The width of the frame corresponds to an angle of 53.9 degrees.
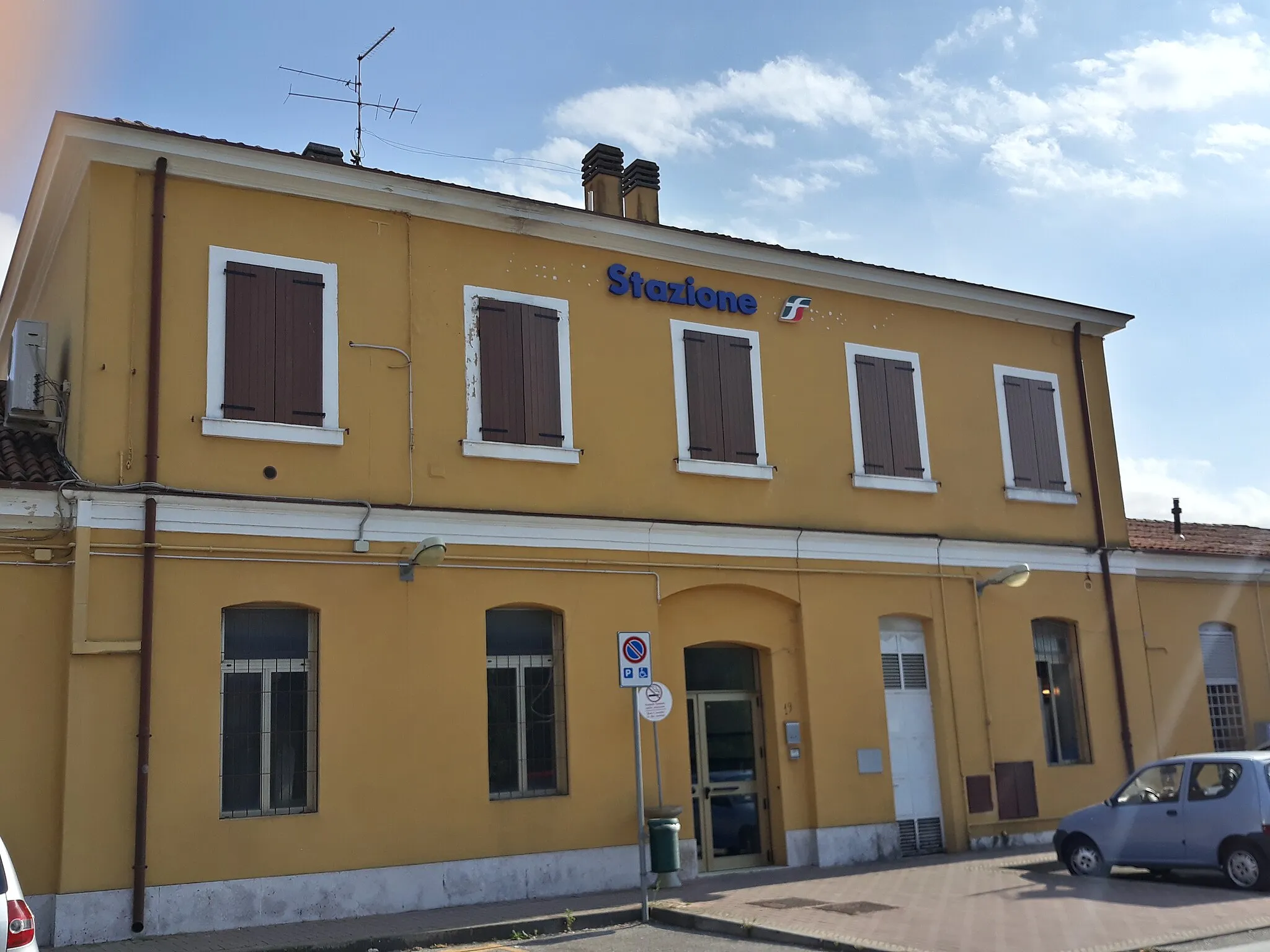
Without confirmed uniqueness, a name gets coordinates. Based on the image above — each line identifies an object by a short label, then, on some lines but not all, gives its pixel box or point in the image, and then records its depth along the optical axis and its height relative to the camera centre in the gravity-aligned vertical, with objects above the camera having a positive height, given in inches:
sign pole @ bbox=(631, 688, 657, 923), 486.3 -23.3
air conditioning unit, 528.7 +169.6
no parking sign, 502.0 +33.2
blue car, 509.7 -44.3
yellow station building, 489.1 +92.1
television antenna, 660.1 +342.9
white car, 284.4 -32.0
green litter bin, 562.3 -45.6
